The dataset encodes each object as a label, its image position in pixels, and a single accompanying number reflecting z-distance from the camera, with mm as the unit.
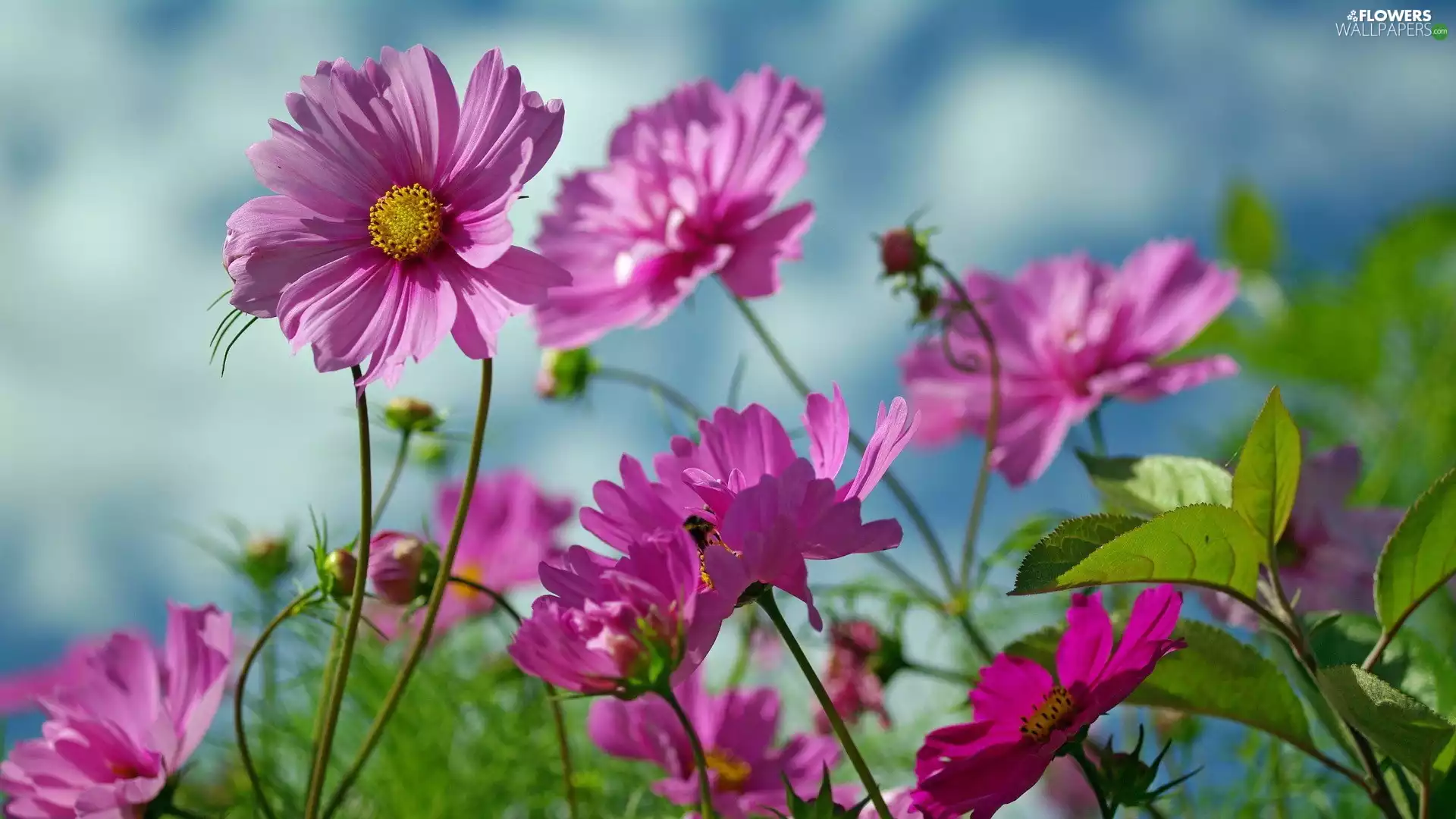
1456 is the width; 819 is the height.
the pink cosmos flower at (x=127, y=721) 749
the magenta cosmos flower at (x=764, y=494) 693
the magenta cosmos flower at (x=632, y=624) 694
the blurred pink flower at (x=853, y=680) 925
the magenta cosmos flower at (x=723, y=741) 805
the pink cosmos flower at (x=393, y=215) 723
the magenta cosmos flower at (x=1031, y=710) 708
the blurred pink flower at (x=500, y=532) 1021
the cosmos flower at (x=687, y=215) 859
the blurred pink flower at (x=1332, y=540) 821
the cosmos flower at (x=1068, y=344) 896
